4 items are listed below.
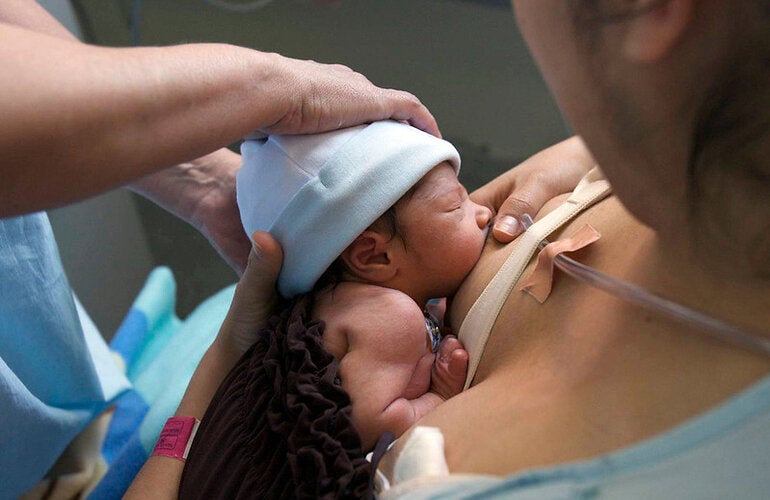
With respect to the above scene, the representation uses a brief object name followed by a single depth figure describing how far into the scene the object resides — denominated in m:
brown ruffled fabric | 0.71
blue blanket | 1.04
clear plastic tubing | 0.53
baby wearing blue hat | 0.80
